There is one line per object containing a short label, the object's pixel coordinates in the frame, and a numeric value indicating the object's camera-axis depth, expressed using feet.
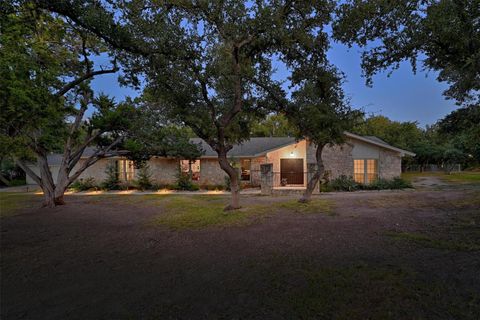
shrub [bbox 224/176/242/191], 59.16
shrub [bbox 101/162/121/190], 63.67
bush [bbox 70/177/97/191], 64.34
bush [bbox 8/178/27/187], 79.36
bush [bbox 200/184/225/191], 60.59
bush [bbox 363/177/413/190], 55.72
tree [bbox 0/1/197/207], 23.97
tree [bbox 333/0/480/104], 21.79
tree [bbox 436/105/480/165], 29.68
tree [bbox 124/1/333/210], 24.58
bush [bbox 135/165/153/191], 62.54
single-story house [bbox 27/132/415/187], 59.29
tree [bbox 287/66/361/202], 33.81
